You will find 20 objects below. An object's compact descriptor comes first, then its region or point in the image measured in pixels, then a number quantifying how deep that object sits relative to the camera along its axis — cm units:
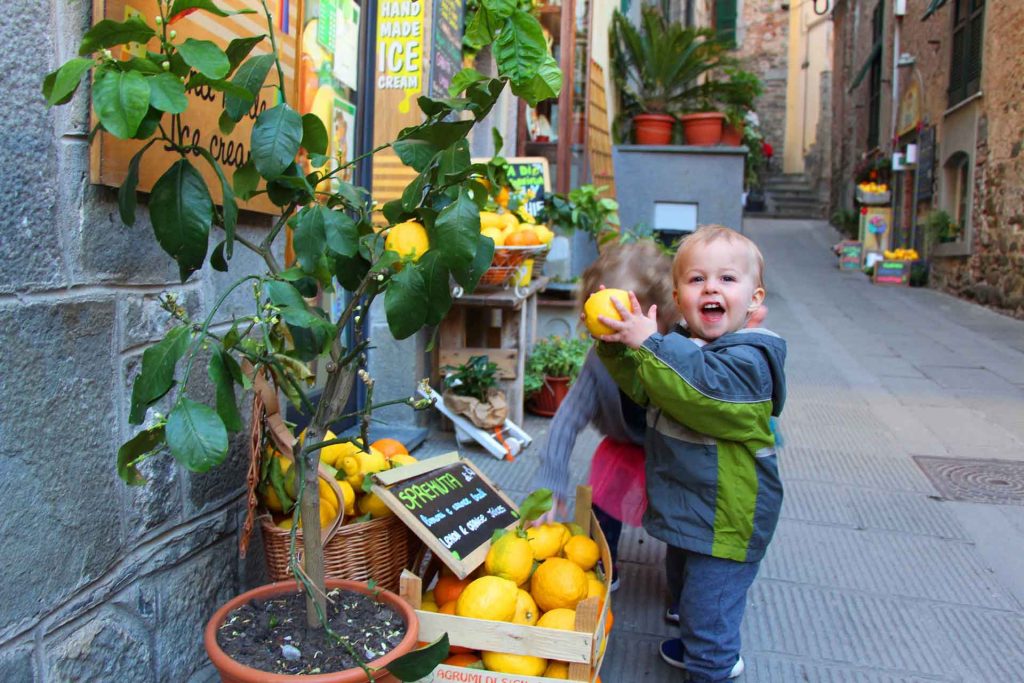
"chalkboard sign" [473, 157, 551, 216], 546
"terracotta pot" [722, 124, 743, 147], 1034
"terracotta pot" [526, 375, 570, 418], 511
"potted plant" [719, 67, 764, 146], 1034
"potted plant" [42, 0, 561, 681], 134
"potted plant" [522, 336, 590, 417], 508
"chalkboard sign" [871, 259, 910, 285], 1300
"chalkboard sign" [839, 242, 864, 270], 1416
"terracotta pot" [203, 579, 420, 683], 154
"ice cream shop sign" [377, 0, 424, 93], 438
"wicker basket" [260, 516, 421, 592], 211
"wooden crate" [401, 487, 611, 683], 190
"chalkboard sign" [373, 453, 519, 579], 216
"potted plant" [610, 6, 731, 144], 973
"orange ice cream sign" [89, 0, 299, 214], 174
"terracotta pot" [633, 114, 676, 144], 1028
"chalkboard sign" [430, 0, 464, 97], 445
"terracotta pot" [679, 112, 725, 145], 1012
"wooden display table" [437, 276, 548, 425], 450
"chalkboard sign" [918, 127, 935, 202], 1320
